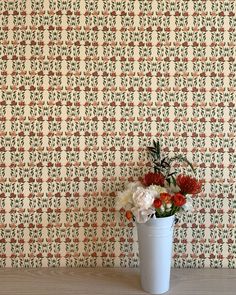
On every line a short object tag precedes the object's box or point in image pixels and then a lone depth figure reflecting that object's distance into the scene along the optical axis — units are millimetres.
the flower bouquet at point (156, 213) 1093
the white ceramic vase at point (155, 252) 1110
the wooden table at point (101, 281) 1163
